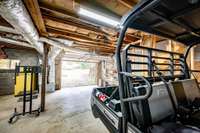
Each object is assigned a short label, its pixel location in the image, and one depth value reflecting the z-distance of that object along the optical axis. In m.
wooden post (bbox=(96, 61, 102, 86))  7.38
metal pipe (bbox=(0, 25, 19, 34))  2.40
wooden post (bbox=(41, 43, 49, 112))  2.61
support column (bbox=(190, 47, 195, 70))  2.27
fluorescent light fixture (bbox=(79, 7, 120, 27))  1.53
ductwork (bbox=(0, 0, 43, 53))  1.06
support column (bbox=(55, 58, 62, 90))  5.64
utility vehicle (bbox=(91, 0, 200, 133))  0.74
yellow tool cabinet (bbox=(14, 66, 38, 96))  2.32
